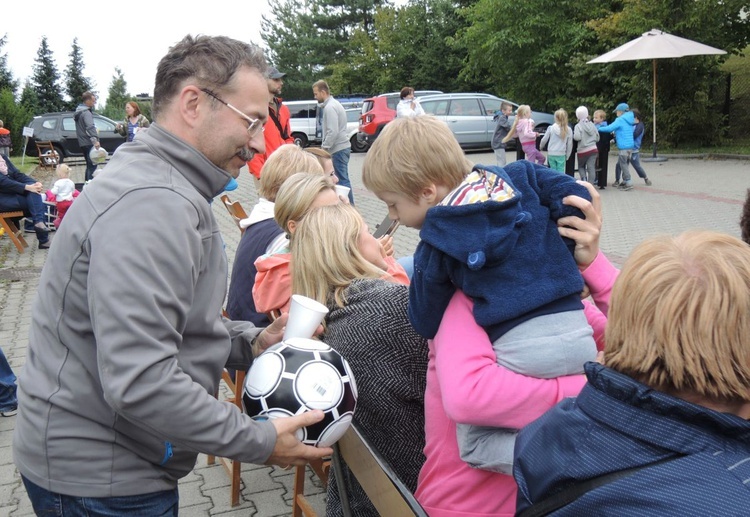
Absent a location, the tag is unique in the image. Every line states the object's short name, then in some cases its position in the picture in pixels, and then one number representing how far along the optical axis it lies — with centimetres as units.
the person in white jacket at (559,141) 1269
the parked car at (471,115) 2077
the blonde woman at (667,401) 111
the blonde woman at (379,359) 217
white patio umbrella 1609
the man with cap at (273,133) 891
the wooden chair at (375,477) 165
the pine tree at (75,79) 4900
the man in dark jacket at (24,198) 994
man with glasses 145
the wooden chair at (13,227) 1002
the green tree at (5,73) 3462
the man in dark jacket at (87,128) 1523
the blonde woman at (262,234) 375
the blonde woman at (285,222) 319
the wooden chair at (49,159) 2325
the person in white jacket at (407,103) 1722
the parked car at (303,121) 2540
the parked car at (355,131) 2347
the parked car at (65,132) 2506
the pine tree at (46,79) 4491
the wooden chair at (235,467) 355
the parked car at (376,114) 2255
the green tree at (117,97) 4938
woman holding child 161
